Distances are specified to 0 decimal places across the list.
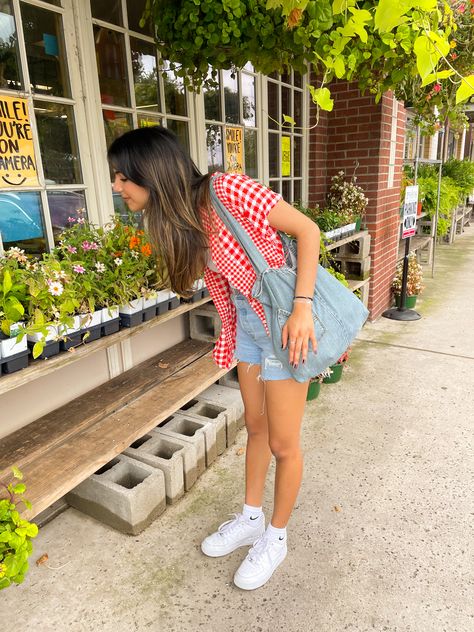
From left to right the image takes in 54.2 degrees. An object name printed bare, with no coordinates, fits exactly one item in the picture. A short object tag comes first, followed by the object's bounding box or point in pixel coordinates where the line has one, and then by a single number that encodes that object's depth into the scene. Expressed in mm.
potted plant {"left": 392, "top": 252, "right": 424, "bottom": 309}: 5066
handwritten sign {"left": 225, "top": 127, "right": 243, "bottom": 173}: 3307
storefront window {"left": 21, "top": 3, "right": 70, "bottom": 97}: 2014
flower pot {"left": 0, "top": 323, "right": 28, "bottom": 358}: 1606
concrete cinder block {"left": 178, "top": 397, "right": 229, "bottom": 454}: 2541
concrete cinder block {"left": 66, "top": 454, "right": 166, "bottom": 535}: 1967
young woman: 1354
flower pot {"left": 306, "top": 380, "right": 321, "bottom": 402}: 3068
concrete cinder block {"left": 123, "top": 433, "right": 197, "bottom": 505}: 2156
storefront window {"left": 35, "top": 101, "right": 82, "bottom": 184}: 2117
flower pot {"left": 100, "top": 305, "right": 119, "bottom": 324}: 1997
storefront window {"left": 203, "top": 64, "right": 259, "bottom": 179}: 3156
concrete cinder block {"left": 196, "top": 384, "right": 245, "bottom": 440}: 2649
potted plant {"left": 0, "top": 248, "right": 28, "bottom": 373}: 1614
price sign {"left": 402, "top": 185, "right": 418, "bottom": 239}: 4570
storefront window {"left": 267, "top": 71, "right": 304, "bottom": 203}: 3852
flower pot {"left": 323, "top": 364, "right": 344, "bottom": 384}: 3322
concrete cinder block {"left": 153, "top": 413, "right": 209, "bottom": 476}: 2354
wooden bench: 1812
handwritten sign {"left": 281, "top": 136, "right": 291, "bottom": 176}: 4004
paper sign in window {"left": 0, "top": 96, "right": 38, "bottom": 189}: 1949
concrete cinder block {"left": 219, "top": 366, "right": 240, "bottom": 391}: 3012
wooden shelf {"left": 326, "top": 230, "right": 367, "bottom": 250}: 3584
